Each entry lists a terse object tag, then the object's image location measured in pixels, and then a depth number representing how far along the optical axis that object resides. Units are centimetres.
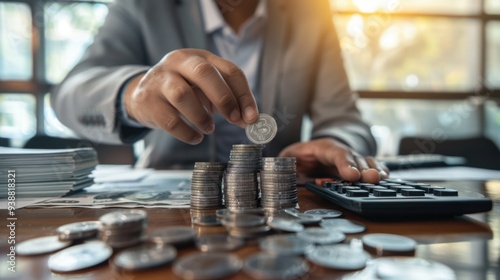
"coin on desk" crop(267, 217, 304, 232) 28
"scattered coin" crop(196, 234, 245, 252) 24
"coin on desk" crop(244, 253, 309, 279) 19
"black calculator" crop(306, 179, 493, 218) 33
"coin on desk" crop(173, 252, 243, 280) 19
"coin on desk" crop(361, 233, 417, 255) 24
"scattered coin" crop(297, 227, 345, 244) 26
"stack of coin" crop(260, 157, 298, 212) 38
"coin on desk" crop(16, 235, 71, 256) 25
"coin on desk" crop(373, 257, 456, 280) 20
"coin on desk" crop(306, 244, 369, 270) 21
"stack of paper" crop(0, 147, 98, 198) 46
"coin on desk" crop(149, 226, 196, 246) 25
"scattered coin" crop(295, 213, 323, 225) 31
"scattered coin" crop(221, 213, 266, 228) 28
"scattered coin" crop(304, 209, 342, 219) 35
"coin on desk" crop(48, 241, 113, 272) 22
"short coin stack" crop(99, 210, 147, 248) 26
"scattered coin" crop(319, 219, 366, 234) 30
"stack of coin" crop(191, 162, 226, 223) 40
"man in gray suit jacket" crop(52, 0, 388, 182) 68
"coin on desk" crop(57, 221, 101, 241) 28
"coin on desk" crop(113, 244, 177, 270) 21
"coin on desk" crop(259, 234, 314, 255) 22
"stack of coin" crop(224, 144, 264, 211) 38
